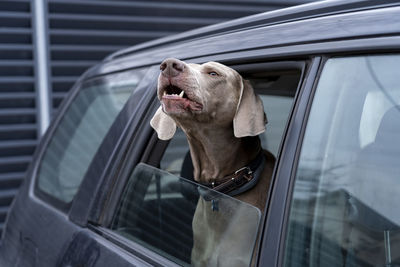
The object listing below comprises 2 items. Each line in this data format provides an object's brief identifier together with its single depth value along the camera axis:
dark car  1.78
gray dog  2.08
